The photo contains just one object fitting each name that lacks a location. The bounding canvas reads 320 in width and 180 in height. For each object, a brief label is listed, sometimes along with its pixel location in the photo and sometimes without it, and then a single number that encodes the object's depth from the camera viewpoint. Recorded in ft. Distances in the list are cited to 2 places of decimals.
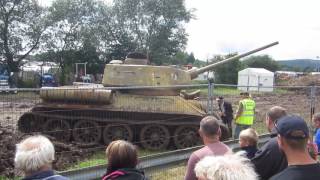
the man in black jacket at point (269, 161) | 9.33
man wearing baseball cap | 6.40
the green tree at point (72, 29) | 88.24
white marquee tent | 93.43
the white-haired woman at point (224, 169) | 5.35
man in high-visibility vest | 23.02
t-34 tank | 22.94
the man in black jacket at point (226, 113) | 26.37
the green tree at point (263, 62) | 146.36
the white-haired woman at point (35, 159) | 6.40
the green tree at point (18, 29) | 80.40
